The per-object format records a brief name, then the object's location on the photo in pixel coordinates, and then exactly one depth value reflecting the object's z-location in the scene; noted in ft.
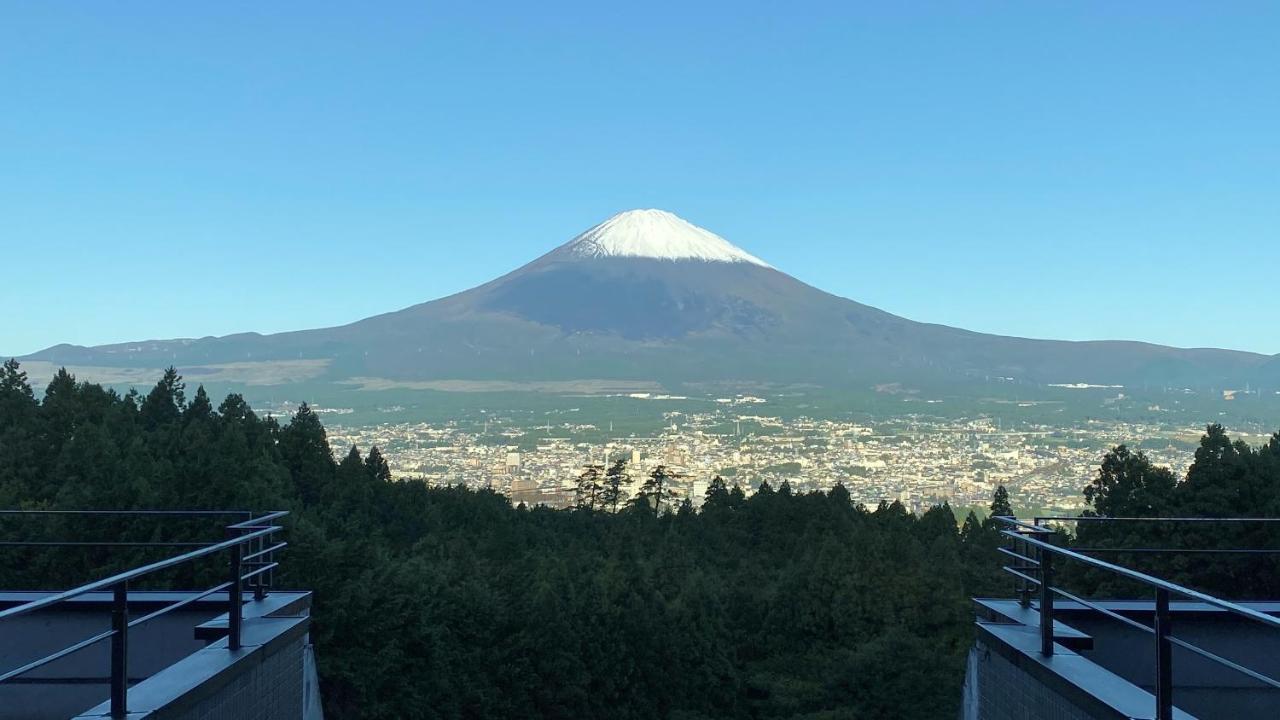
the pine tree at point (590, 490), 189.57
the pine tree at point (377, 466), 158.40
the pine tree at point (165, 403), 141.49
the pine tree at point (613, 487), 190.70
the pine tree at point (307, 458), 137.69
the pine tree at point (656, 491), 180.75
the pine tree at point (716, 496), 157.79
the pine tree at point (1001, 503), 120.78
